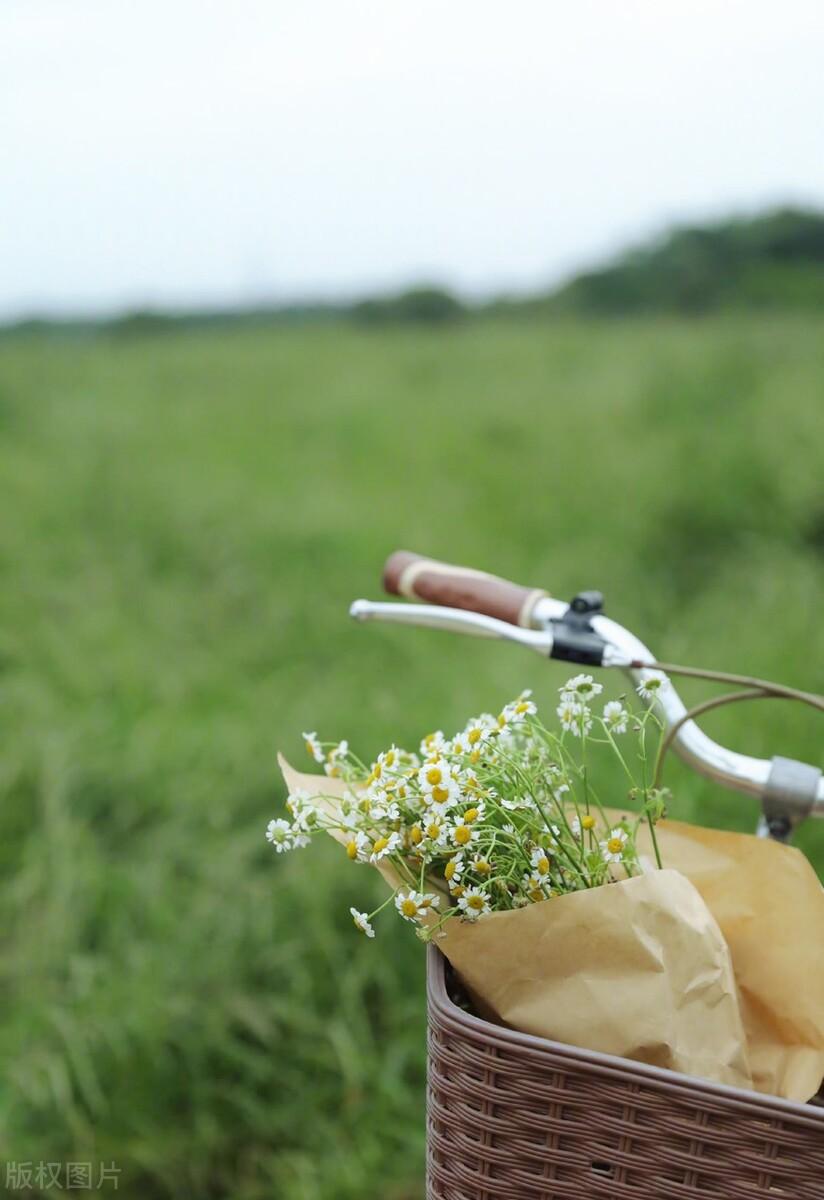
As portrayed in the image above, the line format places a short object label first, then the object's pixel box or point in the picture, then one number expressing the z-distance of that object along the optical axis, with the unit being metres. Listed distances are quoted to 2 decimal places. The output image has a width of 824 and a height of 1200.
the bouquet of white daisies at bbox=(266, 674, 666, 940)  0.75
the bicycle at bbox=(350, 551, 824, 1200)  0.68
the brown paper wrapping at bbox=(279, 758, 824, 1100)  0.73
